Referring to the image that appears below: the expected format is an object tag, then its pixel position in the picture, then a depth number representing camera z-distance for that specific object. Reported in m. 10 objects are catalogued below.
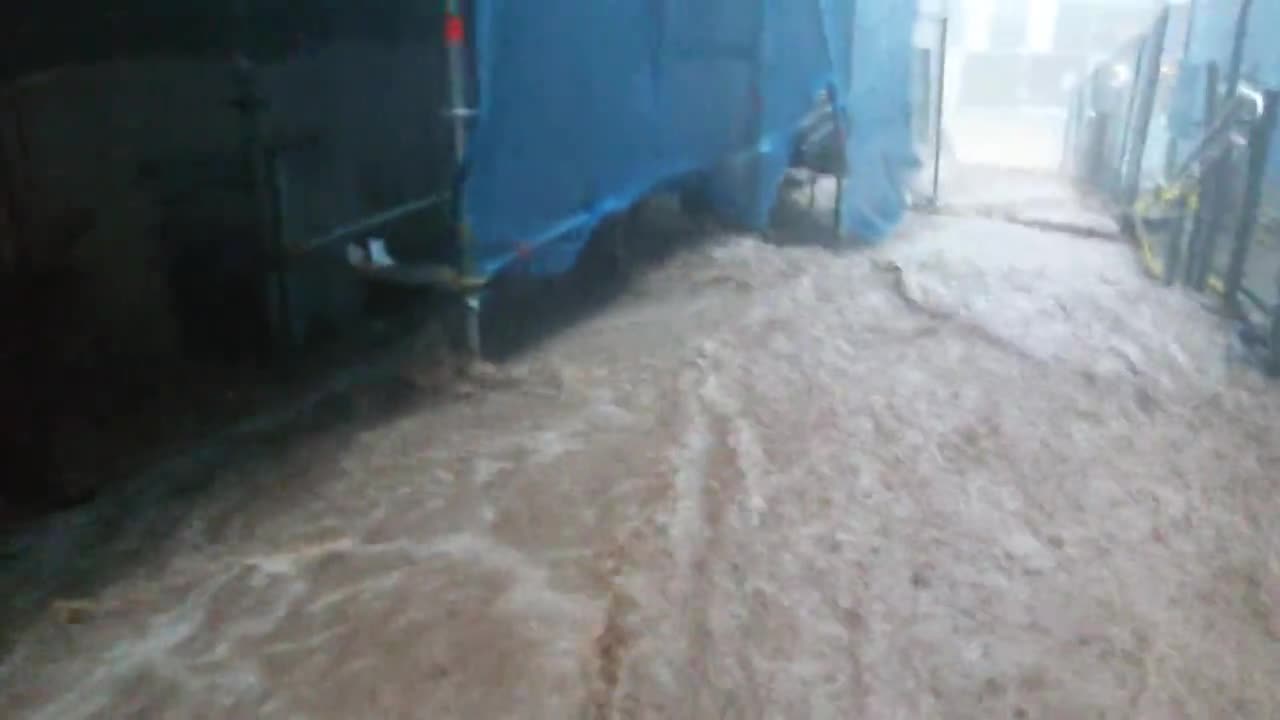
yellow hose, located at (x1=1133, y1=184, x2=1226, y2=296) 6.11
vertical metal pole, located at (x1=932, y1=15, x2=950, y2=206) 9.90
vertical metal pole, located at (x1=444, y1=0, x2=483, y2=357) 3.78
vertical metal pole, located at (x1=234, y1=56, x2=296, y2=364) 4.04
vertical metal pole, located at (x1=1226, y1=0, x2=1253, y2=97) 6.15
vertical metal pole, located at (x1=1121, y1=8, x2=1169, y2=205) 8.58
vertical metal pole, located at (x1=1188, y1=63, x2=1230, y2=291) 5.98
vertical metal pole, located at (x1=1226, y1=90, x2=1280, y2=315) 5.18
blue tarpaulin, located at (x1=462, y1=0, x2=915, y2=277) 4.07
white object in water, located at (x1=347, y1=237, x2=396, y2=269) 4.51
